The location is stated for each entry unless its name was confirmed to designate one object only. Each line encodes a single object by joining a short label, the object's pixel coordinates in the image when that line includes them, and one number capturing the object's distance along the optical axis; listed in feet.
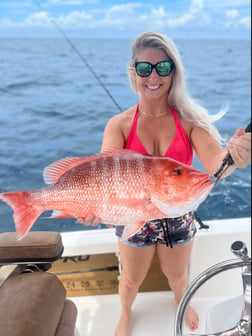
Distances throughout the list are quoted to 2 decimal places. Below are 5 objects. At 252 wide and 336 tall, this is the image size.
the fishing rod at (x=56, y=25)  4.93
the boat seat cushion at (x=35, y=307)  3.49
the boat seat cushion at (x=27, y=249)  4.26
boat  5.48
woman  3.27
